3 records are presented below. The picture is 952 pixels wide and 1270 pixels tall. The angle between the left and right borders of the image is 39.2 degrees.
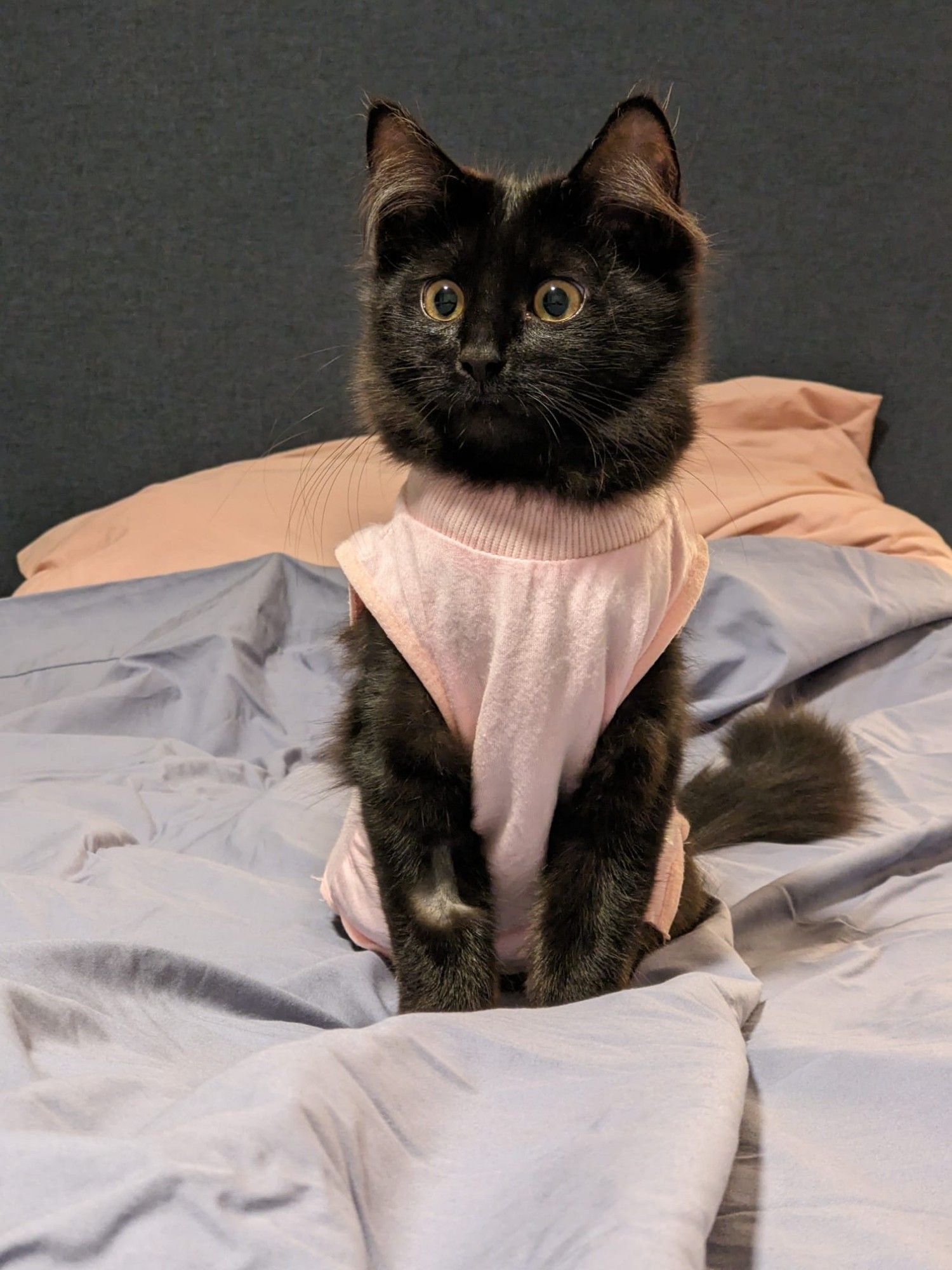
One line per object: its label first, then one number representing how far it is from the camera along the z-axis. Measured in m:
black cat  0.41
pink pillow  0.83
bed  0.32
